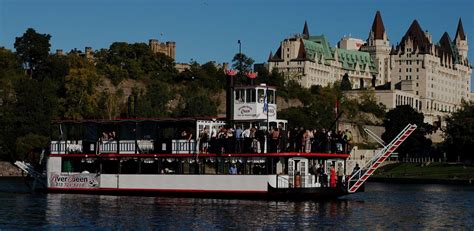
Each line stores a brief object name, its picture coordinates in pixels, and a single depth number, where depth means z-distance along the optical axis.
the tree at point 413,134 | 150.25
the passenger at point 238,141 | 52.81
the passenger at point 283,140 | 51.66
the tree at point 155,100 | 125.06
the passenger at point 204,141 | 53.91
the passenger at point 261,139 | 52.09
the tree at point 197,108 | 131.88
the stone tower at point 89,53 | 189.05
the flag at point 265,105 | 55.05
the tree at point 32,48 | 150.88
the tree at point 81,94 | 126.94
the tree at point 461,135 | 123.38
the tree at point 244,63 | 181.12
